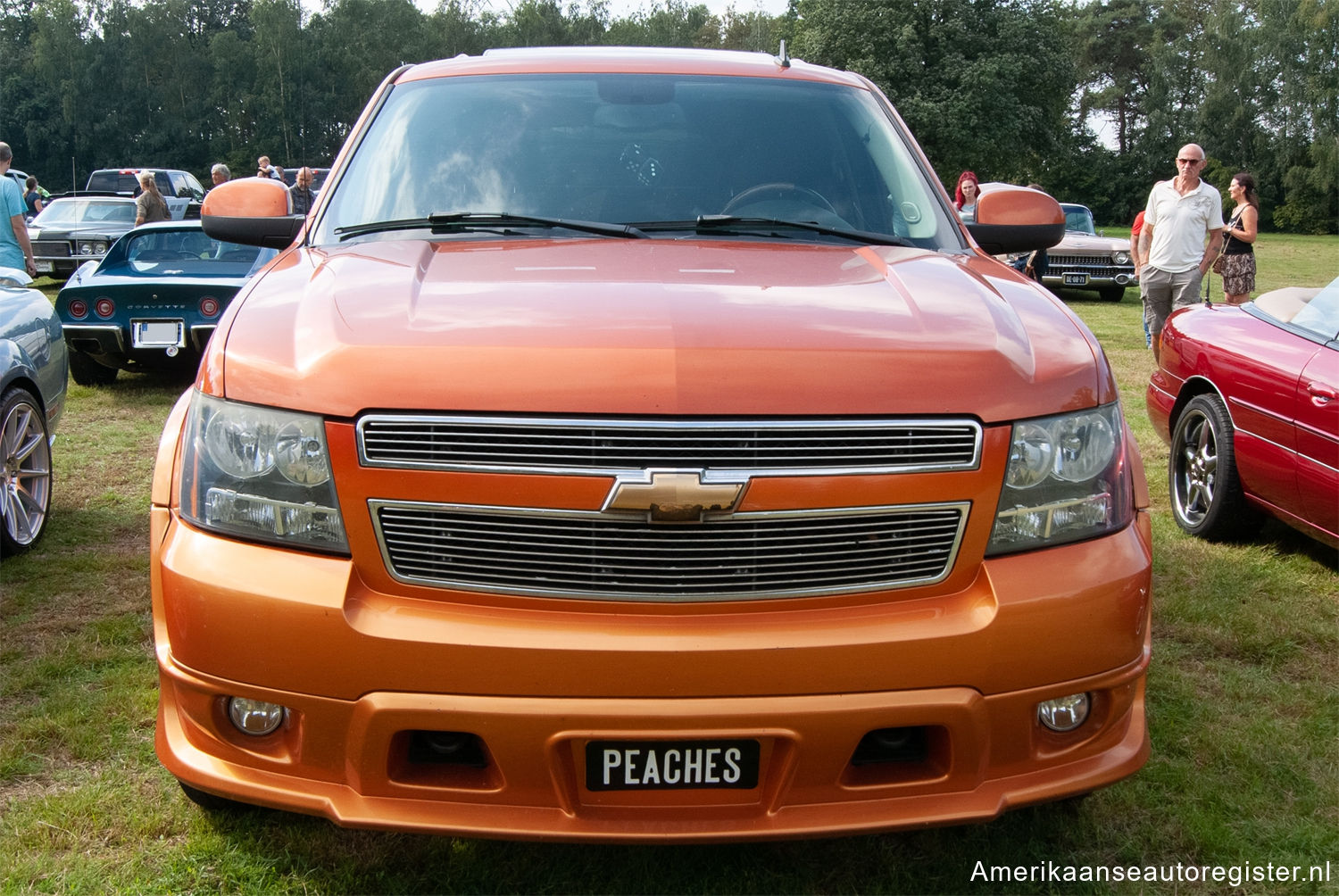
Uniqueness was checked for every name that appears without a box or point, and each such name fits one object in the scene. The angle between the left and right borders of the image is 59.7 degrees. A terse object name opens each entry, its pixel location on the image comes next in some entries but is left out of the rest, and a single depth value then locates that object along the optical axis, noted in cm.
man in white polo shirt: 969
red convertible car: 461
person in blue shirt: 908
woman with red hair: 1505
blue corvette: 905
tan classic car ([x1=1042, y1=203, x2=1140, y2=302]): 1970
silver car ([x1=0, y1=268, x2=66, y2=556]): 496
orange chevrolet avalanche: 209
